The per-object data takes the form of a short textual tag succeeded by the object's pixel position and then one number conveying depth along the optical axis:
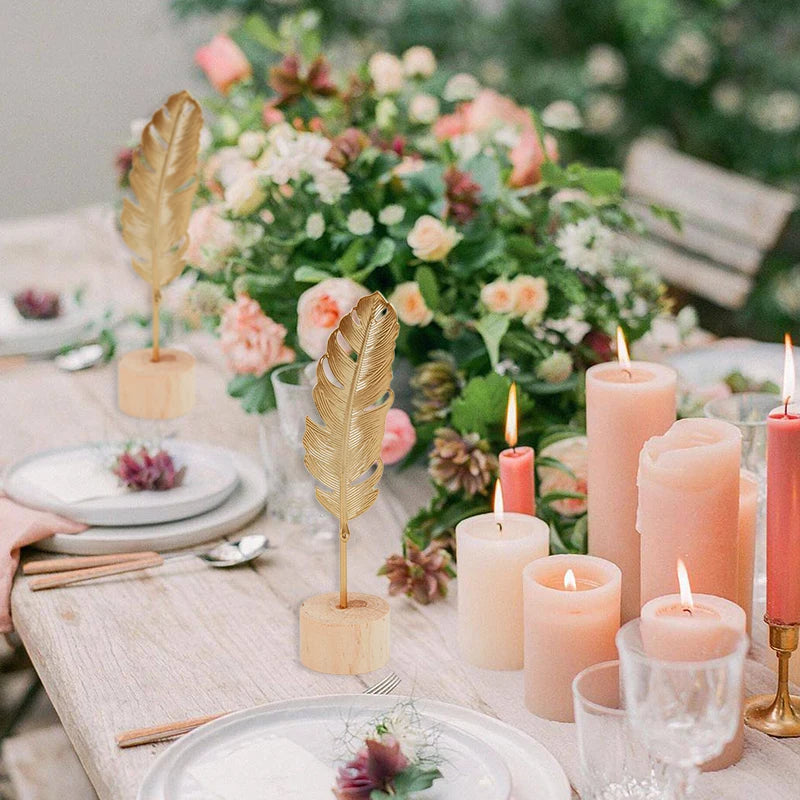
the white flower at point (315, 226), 2.26
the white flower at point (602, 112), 5.54
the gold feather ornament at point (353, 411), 1.78
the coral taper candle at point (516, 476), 1.91
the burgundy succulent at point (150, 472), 2.20
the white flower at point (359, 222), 2.26
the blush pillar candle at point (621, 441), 1.86
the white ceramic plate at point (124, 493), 2.15
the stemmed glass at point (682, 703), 1.60
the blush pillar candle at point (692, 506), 1.76
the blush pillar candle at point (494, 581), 1.86
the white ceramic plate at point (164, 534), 2.12
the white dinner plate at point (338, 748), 1.70
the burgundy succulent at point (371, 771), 1.67
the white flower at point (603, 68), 5.42
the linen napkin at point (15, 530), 2.04
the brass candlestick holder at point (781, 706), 1.77
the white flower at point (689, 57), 5.28
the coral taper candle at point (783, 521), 1.75
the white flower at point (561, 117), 2.47
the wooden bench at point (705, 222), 3.53
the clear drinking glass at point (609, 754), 1.67
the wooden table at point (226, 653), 1.78
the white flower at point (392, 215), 2.27
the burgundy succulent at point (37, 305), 2.84
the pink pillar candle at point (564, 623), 1.78
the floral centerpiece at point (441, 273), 2.20
